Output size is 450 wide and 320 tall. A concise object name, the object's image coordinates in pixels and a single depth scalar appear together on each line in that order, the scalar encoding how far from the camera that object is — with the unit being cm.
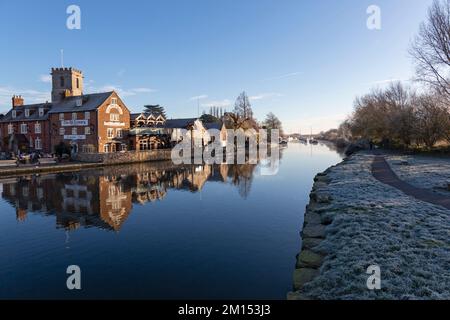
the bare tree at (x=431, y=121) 3633
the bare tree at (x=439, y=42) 2964
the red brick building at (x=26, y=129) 4741
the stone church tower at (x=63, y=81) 5301
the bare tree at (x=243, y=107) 7529
